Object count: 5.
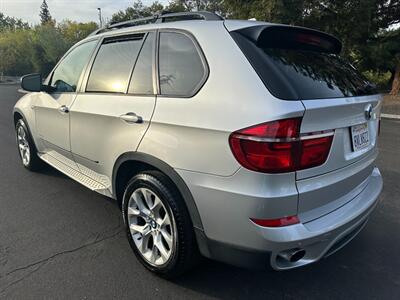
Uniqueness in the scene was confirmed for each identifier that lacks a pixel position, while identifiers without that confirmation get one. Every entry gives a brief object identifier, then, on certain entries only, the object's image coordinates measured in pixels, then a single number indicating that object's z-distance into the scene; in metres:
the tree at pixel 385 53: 14.34
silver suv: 1.99
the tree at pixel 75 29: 50.65
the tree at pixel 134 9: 40.28
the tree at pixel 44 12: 95.69
